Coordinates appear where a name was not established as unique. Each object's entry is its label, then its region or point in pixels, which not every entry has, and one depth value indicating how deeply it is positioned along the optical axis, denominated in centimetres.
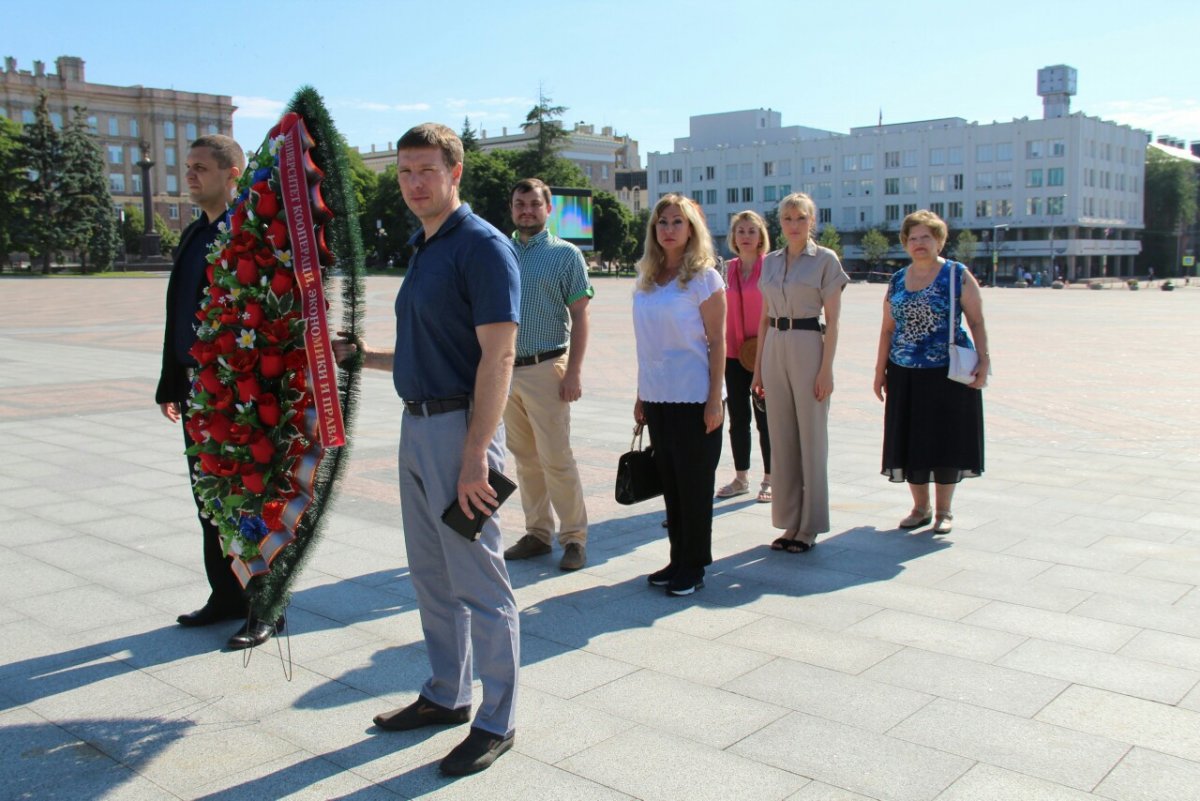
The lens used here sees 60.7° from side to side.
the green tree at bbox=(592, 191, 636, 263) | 7938
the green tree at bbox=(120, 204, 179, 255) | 8572
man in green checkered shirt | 541
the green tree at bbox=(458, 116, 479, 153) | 8468
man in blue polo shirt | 310
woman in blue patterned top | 605
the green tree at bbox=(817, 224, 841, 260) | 9864
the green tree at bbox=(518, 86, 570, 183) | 7906
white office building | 9912
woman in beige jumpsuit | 577
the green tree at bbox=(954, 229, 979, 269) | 9064
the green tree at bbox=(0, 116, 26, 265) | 6396
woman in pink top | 690
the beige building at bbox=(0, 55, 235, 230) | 10362
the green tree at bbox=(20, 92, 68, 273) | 6500
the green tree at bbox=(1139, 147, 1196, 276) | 11681
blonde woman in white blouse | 495
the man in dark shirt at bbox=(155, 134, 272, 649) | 425
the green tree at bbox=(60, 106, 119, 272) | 6631
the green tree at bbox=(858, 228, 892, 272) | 9575
